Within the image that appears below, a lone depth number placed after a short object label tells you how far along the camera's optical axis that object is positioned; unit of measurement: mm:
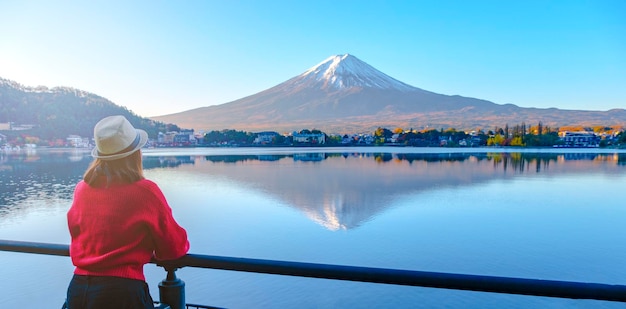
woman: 1412
